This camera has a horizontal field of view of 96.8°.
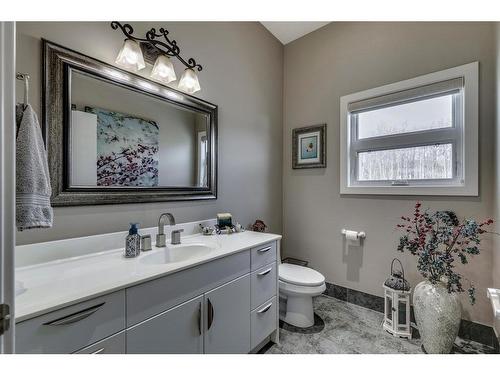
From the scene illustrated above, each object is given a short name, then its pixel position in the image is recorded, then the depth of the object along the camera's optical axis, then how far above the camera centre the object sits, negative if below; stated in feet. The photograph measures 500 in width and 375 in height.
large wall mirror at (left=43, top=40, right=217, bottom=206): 3.60 +1.02
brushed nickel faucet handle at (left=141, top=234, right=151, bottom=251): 4.21 -1.08
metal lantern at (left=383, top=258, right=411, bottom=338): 5.65 -3.15
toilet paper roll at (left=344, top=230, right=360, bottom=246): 6.91 -1.58
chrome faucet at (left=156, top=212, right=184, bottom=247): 4.50 -0.99
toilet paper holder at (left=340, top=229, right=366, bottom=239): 6.88 -1.50
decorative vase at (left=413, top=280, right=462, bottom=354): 4.67 -2.79
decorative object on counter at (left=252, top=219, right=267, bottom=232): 6.97 -1.26
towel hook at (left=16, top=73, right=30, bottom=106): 2.66 +1.37
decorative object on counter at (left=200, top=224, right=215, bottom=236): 5.64 -1.13
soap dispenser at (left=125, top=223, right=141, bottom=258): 3.83 -1.00
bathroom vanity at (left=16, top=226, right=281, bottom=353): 2.30 -1.49
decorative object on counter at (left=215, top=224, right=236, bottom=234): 5.84 -1.15
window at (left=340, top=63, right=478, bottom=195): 5.46 +1.44
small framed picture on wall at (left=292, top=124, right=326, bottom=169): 7.76 +1.45
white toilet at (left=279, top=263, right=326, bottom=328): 5.79 -2.82
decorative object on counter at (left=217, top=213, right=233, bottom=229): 6.02 -0.92
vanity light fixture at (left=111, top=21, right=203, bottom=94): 4.20 +2.71
